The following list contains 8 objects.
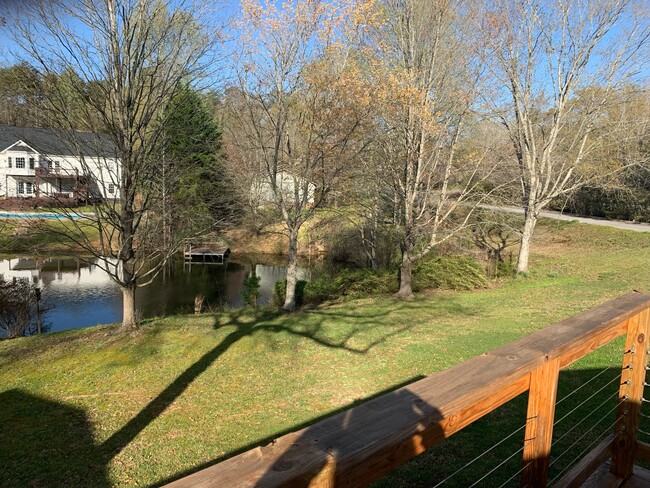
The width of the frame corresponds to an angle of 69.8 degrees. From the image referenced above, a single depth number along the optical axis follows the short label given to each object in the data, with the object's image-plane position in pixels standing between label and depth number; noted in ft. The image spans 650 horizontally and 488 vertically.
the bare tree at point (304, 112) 35.70
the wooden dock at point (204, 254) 88.82
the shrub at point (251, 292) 51.90
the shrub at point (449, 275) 46.34
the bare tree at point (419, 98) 37.76
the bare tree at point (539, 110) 43.47
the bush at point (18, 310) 42.01
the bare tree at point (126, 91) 27.35
